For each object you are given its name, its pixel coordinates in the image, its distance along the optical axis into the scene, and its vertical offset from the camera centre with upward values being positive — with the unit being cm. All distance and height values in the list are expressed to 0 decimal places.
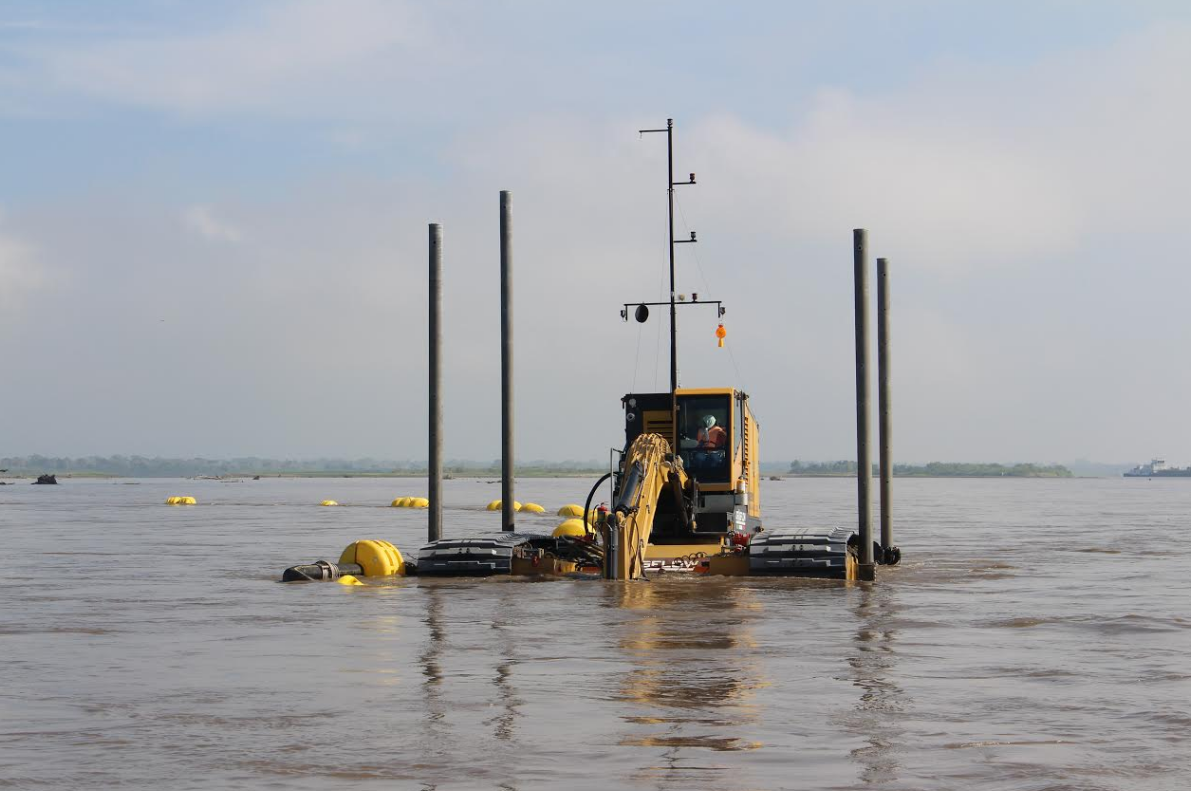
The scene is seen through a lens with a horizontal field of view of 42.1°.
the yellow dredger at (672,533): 2605 -140
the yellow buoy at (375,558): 2889 -193
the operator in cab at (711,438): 2981 +34
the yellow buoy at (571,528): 4110 -198
